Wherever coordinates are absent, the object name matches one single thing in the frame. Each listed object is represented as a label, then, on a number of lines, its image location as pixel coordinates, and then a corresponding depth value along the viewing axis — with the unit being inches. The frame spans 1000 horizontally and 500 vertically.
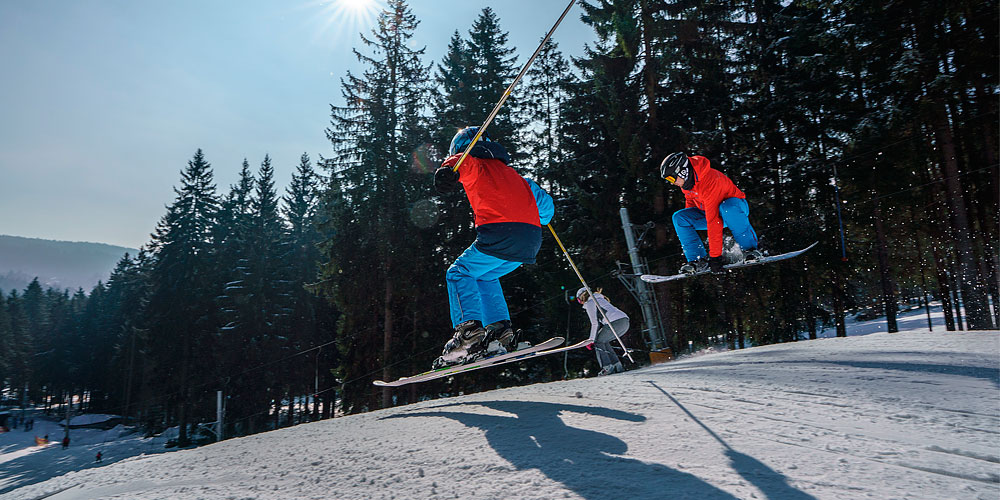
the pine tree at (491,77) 893.2
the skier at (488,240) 171.9
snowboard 275.7
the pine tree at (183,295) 1330.0
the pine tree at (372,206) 830.5
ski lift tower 476.9
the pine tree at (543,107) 937.5
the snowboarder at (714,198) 261.6
